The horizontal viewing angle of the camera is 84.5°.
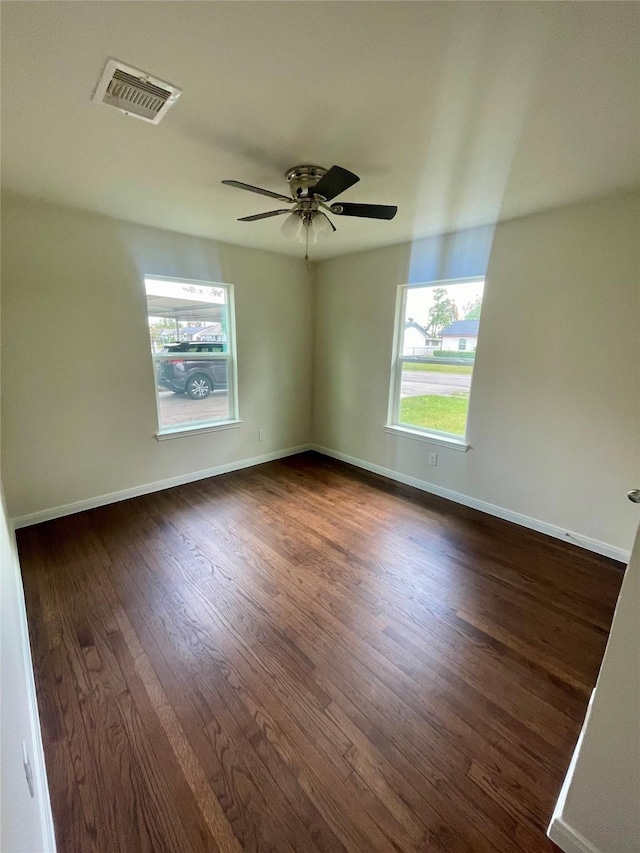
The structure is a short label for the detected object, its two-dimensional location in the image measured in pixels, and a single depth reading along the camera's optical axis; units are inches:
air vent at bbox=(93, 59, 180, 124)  51.9
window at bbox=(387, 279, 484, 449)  126.6
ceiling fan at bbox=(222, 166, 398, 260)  69.2
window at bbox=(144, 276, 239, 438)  132.8
